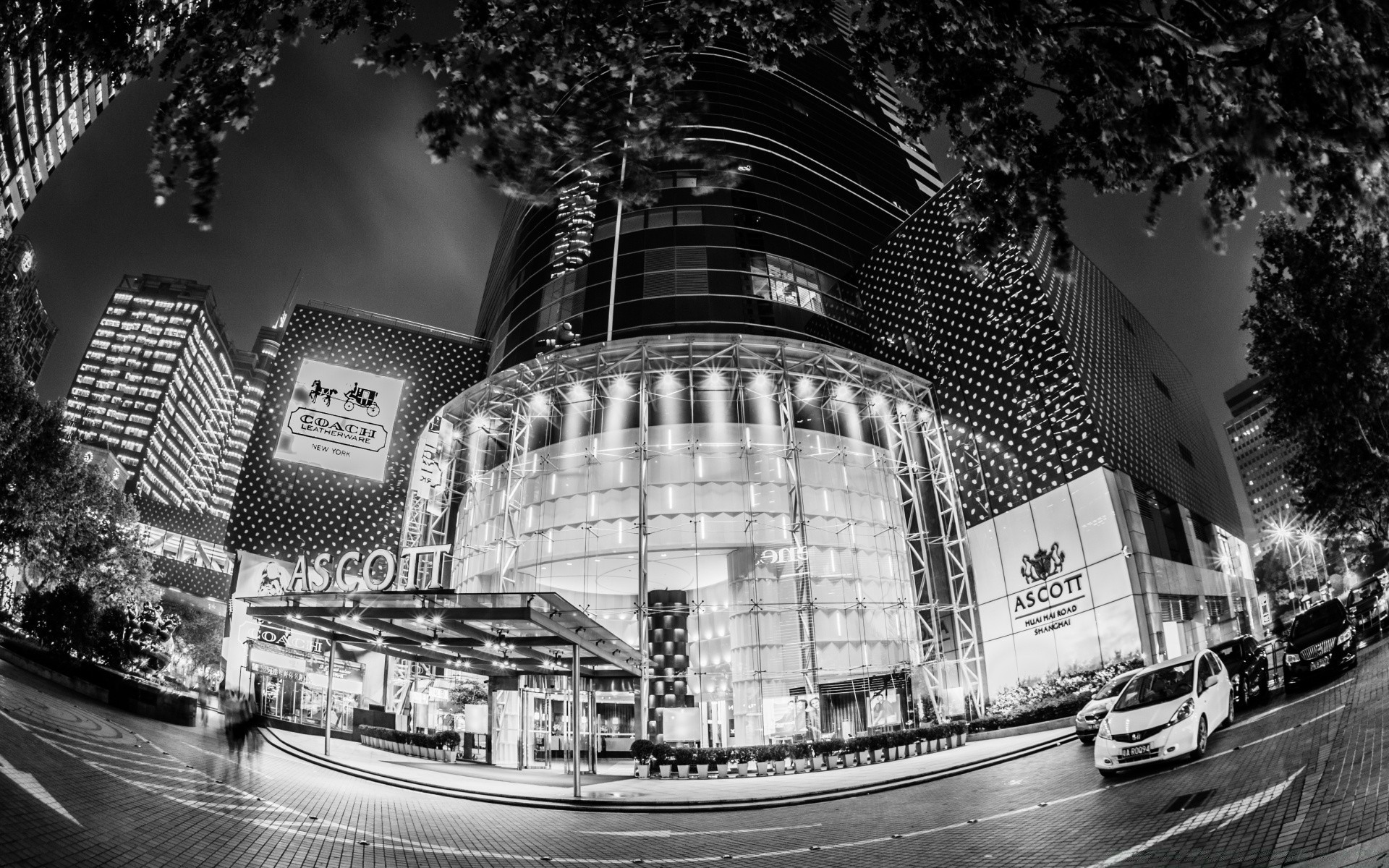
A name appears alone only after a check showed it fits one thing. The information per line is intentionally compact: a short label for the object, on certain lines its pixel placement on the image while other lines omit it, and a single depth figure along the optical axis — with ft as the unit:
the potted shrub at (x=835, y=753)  67.77
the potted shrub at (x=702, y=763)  65.41
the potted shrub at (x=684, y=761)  65.67
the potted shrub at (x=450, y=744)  74.74
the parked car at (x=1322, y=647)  47.67
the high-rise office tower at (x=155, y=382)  509.76
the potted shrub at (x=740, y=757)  66.44
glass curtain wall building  93.56
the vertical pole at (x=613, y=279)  118.73
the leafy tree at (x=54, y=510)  86.99
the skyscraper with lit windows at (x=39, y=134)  177.17
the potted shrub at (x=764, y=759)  66.64
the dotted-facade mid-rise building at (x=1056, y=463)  84.74
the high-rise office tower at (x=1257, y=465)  303.48
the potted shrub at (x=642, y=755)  68.44
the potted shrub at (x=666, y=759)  65.67
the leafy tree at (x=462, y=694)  113.29
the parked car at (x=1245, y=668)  46.03
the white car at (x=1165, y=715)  33.47
